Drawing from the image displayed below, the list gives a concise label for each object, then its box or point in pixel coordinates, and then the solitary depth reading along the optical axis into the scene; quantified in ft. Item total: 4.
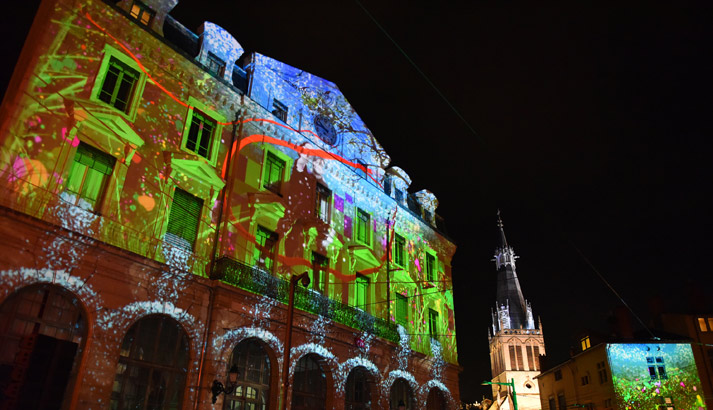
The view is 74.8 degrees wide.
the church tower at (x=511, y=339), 316.40
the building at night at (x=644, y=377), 108.47
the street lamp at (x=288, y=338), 41.36
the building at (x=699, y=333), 110.74
